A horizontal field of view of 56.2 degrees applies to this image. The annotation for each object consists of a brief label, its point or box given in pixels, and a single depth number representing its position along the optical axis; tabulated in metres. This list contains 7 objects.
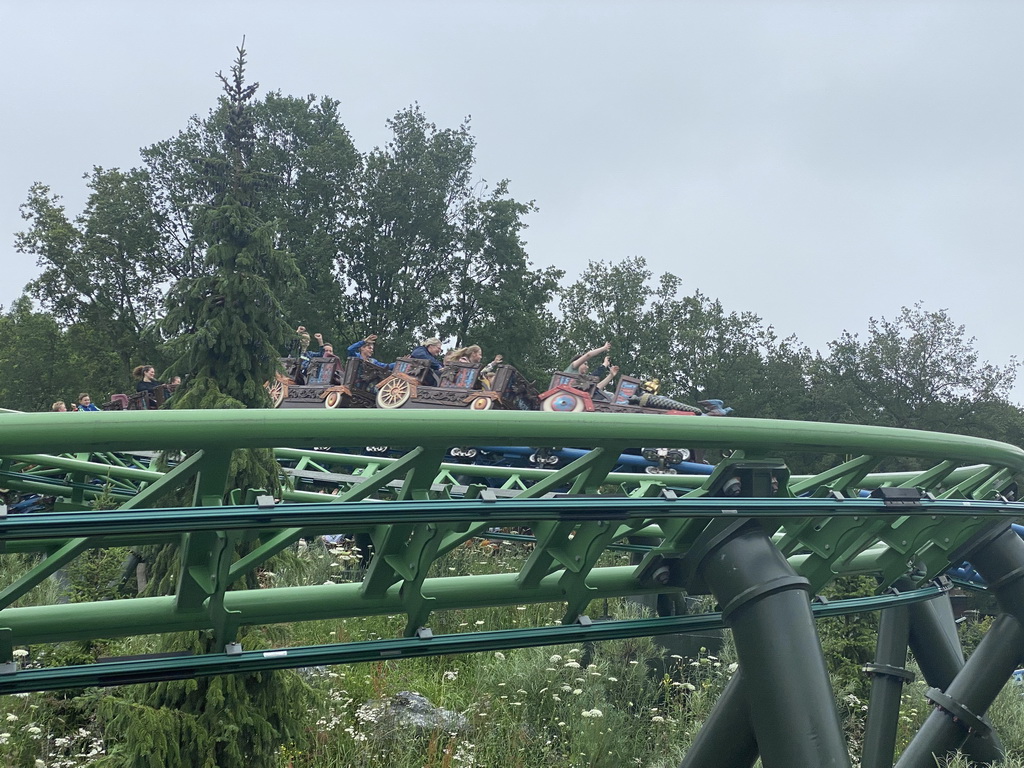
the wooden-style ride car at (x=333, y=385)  18.59
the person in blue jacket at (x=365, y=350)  19.15
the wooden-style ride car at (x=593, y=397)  16.50
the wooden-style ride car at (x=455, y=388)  17.12
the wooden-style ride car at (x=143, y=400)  18.62
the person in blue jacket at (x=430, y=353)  18.12
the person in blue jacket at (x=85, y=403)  16.62
